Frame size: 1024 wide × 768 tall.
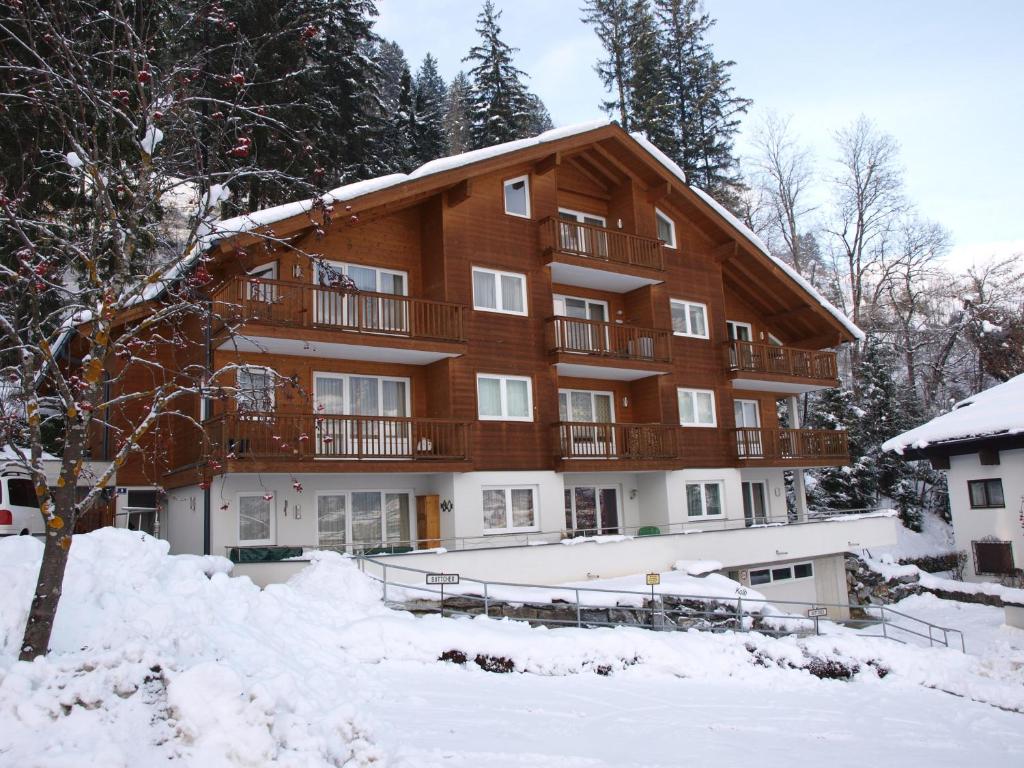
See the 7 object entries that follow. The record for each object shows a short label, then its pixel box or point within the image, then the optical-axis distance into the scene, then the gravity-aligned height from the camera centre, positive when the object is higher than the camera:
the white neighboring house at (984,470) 28.30 +0.39
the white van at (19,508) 18.12 +0.39
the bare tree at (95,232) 7.53 +2.92
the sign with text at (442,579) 14.76 -1.29
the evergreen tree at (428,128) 47.93 +22.12
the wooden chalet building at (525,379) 19.84 +3.67
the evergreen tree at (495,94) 43.56 +21.71
